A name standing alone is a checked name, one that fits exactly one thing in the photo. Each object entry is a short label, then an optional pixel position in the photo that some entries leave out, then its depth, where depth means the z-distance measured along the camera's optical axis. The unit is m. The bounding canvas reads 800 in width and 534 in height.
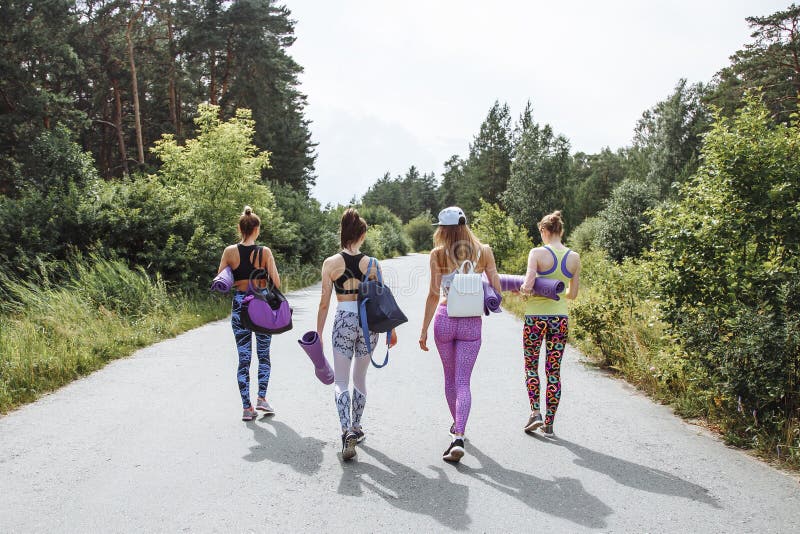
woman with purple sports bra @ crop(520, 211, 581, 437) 4.84
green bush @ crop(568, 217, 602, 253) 33.88
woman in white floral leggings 4.26
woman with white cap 4.26
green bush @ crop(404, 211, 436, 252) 87.74
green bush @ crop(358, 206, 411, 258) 47.01
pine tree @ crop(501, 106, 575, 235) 54.09
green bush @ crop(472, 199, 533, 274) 24.64
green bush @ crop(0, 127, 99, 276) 11.67
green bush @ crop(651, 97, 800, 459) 4.44
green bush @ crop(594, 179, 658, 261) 23.69
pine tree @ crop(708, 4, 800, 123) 23.39
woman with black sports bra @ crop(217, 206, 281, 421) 5.27
